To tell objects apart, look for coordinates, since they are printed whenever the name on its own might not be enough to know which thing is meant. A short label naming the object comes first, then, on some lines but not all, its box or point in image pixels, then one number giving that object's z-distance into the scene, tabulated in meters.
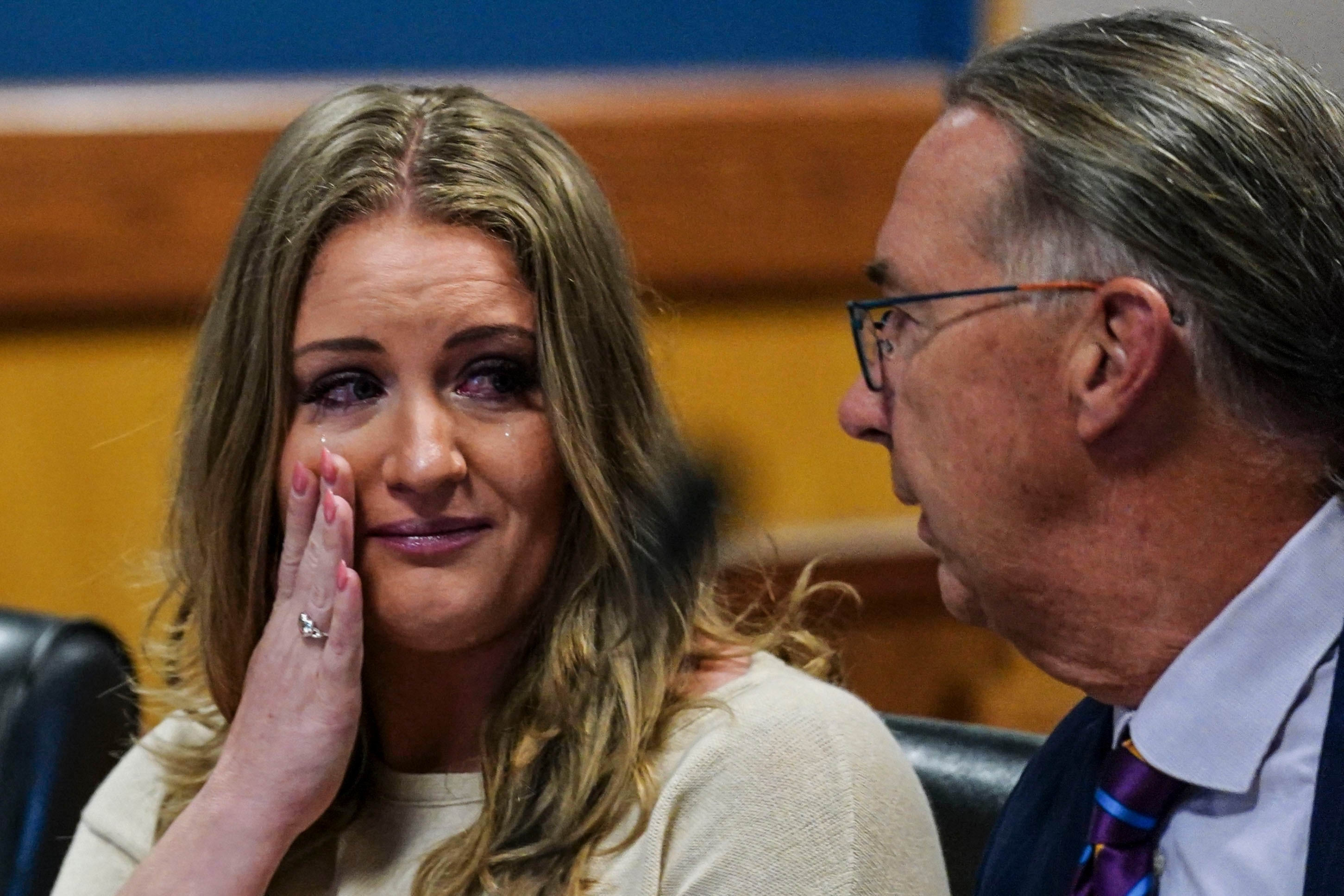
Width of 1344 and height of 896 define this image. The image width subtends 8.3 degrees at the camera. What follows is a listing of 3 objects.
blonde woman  3.84
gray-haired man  3.67
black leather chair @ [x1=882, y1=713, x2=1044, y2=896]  3.86
